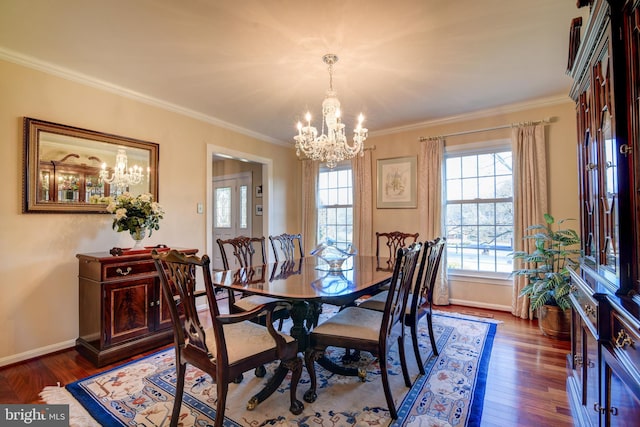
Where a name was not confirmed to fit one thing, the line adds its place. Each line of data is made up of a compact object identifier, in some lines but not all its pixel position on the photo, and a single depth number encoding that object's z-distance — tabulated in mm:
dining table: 1843
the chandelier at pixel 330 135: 2637
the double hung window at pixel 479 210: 3871
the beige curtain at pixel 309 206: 5297
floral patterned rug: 1774
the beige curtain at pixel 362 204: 4742
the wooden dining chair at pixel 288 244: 3453
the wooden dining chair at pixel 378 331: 1809
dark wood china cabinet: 1089
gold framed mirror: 2594
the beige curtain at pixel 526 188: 3523
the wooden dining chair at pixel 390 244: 2845
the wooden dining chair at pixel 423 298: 2268
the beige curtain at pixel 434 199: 4113
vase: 2892
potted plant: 2889
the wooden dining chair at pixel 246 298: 2480
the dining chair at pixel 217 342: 1489
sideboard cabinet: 2531
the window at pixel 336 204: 5113
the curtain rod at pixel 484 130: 3530
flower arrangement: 2811
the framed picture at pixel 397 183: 4441
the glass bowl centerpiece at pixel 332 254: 2559
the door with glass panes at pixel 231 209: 5996
